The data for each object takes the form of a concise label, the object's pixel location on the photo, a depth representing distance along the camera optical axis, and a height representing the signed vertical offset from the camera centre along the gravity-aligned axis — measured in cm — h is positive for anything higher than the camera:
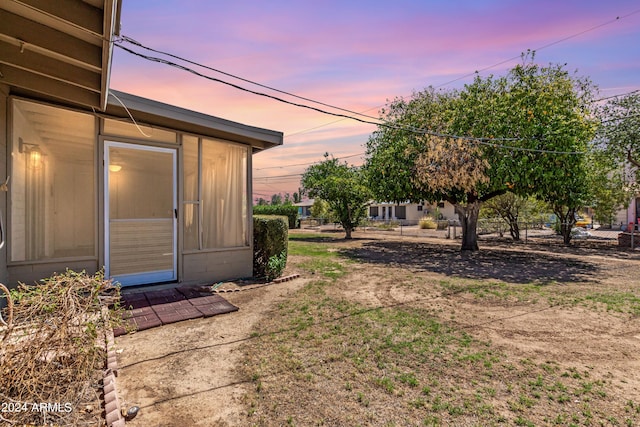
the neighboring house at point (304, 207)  5287 +69
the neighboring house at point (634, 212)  2130 -5
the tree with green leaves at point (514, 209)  1634 +12
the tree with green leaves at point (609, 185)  1395 +124
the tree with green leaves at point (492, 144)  930 +209
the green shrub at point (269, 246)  659 -73
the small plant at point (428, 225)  2488 -106
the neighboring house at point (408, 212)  3534 -10
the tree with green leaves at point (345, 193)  1681 +97
